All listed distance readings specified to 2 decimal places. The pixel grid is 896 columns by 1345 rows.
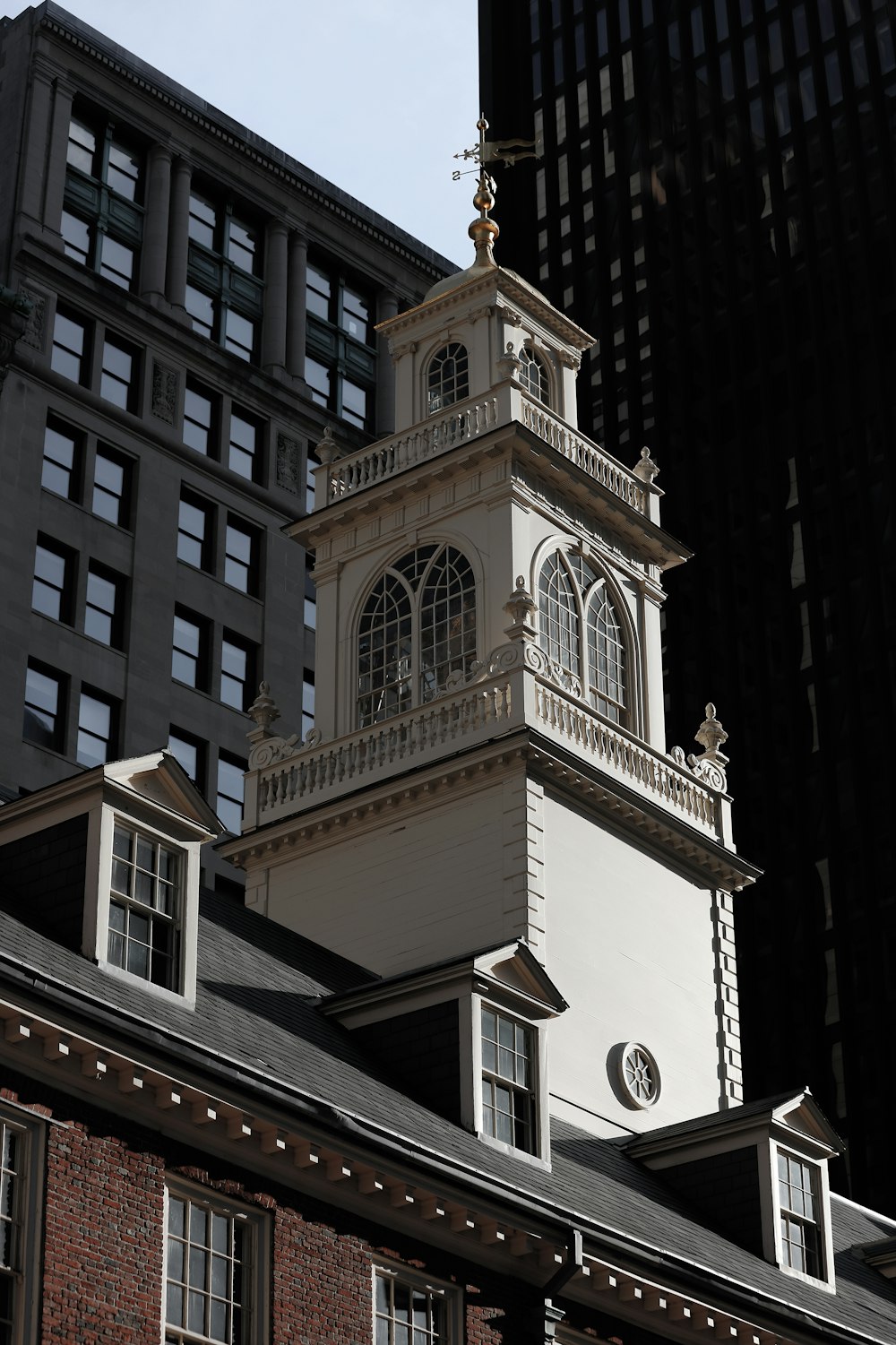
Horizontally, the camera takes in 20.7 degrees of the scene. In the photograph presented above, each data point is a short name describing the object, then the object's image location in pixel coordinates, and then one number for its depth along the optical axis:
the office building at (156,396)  65.94
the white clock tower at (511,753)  35.19
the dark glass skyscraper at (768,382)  99.38
